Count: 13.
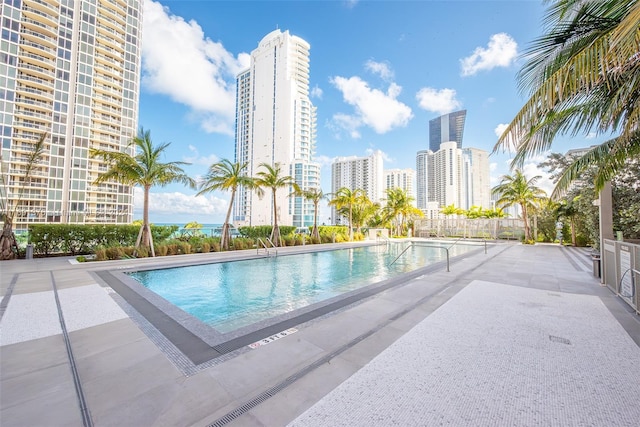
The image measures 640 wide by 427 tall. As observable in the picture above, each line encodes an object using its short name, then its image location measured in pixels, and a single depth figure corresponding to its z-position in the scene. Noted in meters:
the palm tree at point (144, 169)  10.05
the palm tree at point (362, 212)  26.75
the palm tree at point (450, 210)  31.17
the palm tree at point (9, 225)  9.13
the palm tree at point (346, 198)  21.83
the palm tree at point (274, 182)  15.21
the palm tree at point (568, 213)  16.66
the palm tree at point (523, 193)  20.34
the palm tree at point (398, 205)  26.34
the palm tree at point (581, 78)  2.31
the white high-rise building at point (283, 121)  65.31
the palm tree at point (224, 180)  13.12
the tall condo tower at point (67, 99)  33.34
